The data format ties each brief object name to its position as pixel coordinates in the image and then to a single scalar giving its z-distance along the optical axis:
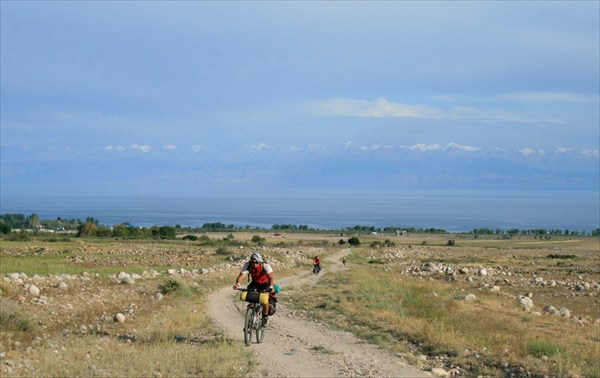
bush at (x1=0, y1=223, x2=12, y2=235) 76.19
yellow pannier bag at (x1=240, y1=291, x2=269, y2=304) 13.89
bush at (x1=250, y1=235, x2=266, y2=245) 73.06
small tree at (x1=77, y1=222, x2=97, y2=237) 80.44
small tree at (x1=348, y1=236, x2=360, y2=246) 79.25
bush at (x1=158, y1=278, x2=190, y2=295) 23.28
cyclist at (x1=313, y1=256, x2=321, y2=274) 39.84
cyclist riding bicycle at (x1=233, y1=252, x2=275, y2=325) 13.94
